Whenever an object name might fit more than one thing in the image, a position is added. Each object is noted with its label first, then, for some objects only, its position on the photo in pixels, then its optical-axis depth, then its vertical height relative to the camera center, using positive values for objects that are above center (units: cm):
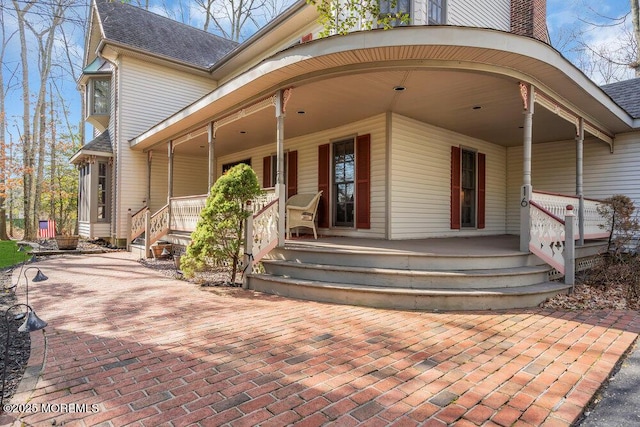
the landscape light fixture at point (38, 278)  364 -71
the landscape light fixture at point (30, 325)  199 -64
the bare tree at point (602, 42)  1415 +808
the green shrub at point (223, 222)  528 -8
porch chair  719 +4
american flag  1139 -46
